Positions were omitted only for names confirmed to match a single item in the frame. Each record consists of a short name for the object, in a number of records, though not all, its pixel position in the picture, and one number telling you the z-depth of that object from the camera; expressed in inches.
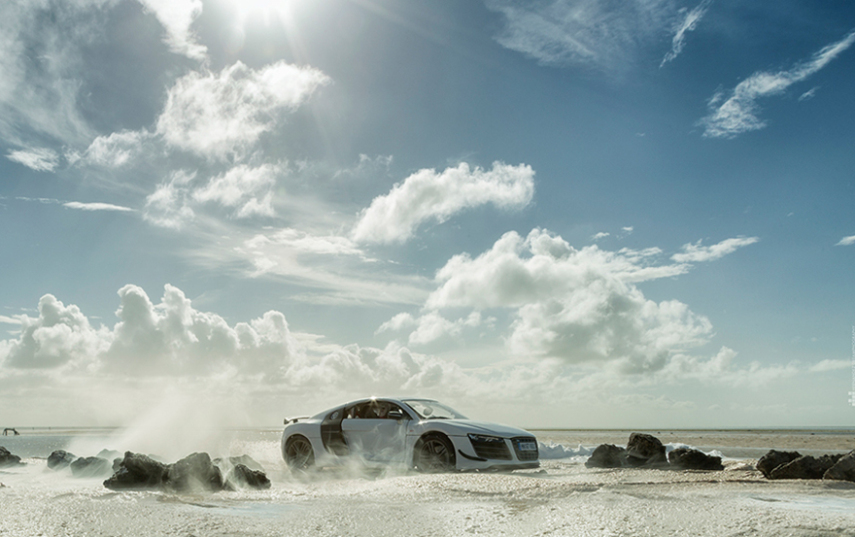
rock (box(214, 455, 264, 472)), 383.9
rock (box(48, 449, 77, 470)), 449.7
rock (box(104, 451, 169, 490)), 276.5
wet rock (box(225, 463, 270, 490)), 294.5
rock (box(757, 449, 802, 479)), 315.9
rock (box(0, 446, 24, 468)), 489.7
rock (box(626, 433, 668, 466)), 416.2
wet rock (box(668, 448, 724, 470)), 374.3
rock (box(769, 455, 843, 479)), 294.7
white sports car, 368.5
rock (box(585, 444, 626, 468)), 417.4
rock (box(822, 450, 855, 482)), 276.3
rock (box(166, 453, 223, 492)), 273.2
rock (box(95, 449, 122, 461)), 445.4
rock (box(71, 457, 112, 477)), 387.5
